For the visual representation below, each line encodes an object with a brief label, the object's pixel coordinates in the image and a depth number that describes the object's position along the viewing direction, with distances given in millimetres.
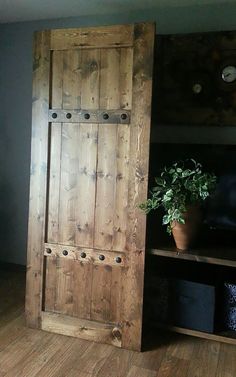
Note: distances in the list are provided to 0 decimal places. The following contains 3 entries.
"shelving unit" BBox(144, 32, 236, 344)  2303
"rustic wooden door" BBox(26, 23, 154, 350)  2053
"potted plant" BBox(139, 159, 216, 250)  2002
